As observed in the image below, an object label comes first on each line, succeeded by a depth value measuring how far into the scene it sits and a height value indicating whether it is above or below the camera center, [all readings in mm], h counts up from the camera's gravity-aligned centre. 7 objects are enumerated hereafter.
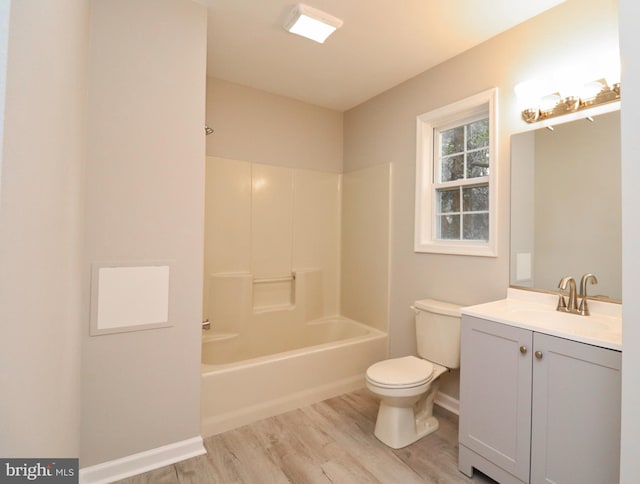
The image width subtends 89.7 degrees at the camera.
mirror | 1644 +244
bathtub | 2084 -934
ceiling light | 1866 +1352
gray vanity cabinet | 1233 -696
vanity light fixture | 1646 +828
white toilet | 1932 -803
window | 2176 +522
